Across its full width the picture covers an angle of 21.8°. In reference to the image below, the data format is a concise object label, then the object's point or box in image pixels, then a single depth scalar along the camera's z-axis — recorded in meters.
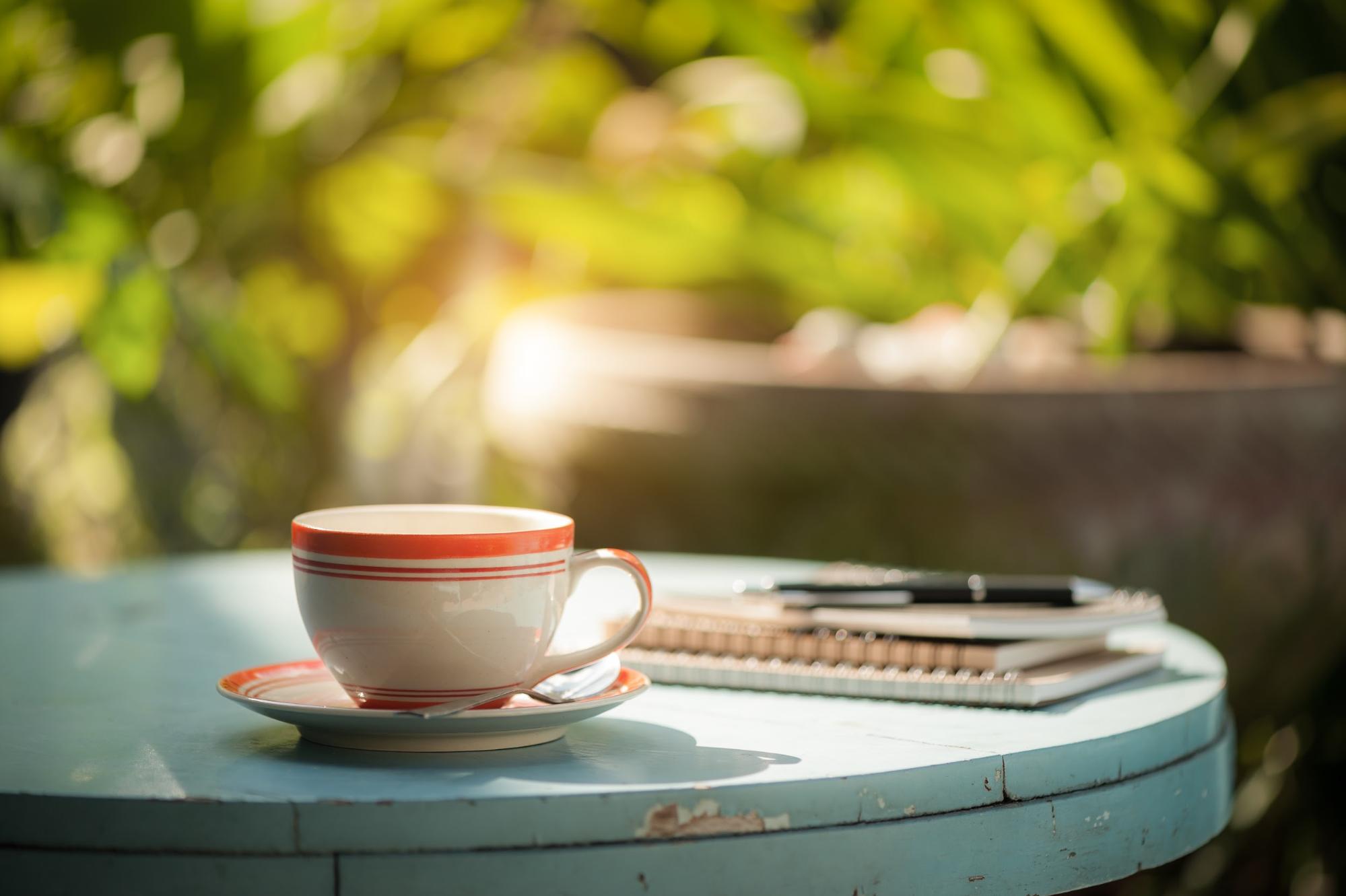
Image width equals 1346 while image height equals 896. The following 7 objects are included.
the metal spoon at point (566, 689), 1.13
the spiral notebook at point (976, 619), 1.26
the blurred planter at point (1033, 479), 2.12
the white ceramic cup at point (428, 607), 1.13
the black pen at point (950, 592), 1.29
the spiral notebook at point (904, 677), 1.24
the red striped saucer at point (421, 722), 1.13
